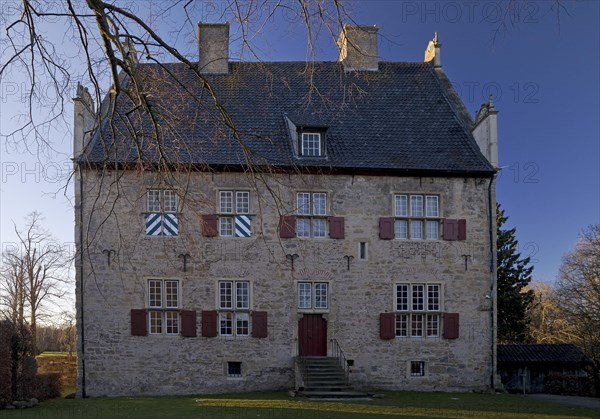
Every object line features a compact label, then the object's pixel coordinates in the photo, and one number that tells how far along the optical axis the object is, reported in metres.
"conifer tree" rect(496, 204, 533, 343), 31.08
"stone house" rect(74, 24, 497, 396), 19.92
